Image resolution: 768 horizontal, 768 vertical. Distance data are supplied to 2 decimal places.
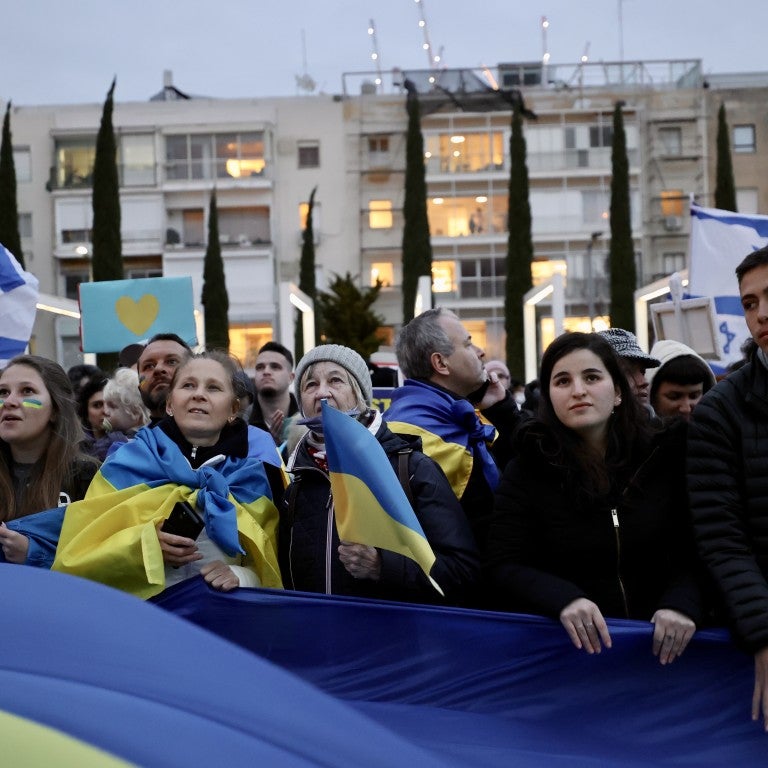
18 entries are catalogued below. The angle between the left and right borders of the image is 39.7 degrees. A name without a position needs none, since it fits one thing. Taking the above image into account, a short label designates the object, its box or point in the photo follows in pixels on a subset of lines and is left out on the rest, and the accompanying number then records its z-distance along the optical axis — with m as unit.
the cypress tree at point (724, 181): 40.66
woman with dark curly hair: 3.08
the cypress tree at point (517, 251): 39.94
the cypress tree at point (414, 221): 41.19
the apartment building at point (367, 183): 44.62
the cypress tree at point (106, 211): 36.06
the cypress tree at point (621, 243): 40.09
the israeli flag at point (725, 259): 8.96
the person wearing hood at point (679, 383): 5.00
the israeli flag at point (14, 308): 7.04
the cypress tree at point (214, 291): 39.19
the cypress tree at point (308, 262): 40.51
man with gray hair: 4.12
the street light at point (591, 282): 40.25
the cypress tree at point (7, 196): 36.12
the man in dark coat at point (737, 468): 2.86
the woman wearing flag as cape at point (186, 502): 3.16
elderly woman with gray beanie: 3.15
